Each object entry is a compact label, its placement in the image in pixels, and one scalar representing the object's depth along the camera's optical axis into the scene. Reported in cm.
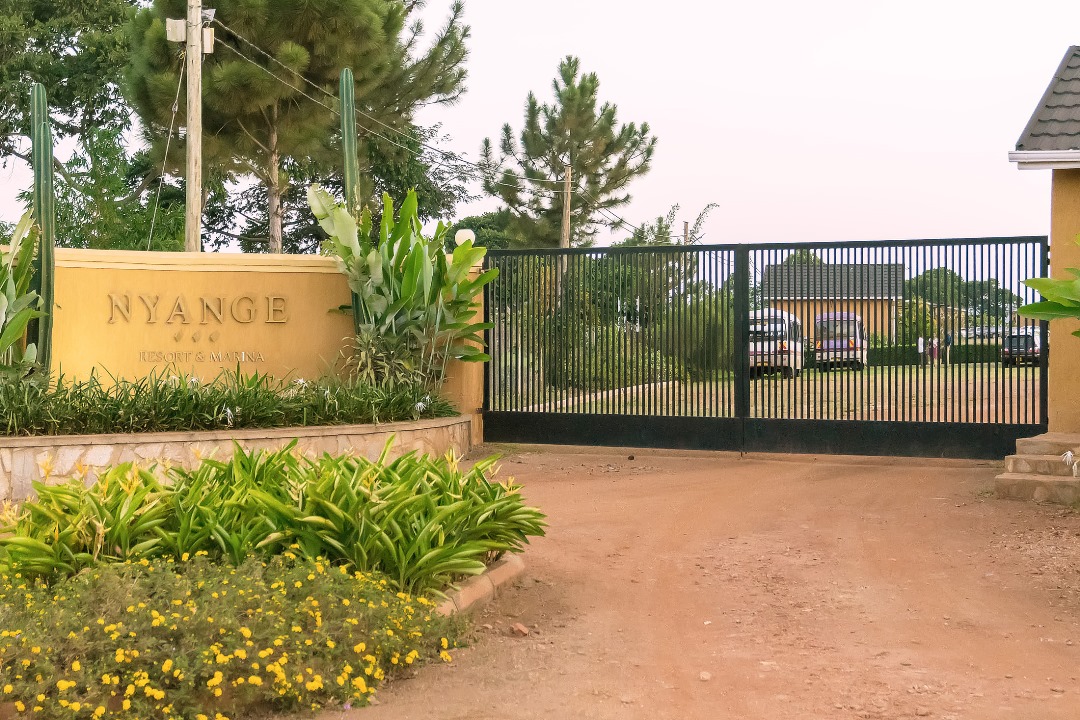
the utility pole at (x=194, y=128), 1675
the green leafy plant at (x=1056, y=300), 741
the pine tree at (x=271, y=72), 2225
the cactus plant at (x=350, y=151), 1185
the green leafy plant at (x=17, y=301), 1023
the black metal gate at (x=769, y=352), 1076
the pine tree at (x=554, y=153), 3484
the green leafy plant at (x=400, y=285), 1144
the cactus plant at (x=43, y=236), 1077
